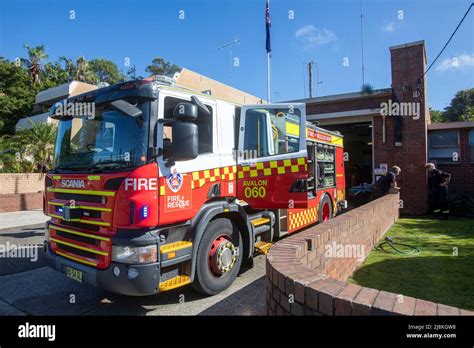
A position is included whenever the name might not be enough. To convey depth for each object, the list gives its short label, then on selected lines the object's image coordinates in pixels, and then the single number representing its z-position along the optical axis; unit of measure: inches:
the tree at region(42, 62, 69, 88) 1342.5
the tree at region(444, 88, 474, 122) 1824.8
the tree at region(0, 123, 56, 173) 605.3
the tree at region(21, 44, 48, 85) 1263.5
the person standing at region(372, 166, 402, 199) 404.8
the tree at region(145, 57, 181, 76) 2130.9
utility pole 1207.6
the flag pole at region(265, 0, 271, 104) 415.4
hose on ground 233.2
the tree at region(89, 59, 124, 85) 1879.9
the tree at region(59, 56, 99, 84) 1368.1
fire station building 477.7
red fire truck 140.9
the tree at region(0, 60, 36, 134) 1106.7
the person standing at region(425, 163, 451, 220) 417.1
